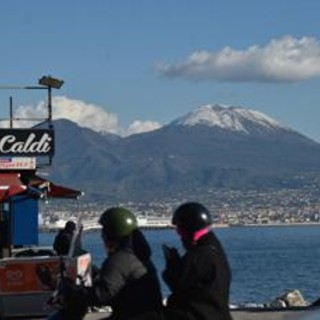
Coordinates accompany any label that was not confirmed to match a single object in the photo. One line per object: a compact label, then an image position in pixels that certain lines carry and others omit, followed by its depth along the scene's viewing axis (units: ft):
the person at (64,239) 58.29
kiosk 55.67
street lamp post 83.82
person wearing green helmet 27.48
